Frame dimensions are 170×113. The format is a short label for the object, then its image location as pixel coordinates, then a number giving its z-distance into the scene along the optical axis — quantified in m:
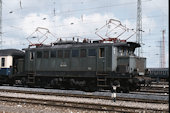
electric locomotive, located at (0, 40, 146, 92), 20.73
